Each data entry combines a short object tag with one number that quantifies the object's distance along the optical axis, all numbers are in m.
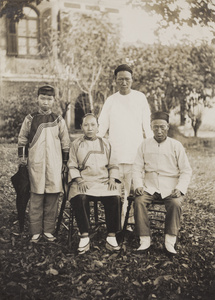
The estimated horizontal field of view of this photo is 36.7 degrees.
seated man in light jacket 3.27
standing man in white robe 3.60
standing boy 3.35
